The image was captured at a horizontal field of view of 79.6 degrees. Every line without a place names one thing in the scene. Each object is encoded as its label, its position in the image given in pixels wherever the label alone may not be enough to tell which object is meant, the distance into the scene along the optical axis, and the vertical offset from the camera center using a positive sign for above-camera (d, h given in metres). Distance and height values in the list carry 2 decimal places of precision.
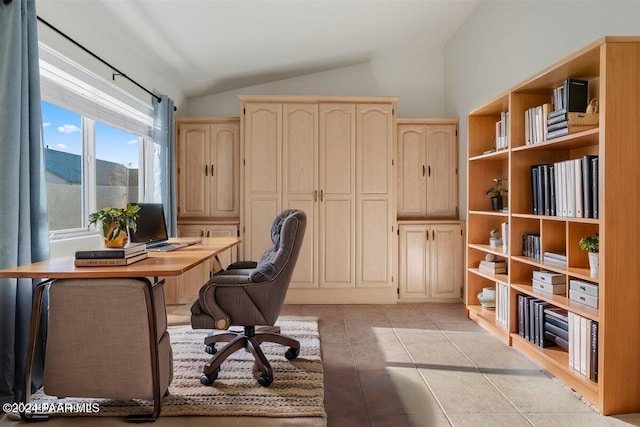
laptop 2.73 -0.15
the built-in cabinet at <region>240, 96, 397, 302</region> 4.11 +0.26
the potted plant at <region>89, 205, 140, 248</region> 2.15 -0.08
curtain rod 2.31 +1.13
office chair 2.22 -0.51
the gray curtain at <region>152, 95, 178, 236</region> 3.85 +0.58
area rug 1.95 -1.00
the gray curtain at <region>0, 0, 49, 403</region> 1.91 +0.17
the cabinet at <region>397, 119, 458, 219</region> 4.34 +0.45
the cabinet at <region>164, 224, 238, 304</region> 4.07 -0.65
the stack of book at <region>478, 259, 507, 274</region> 3.29 -0.51
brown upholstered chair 1.82 -0.62
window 2.59 +0.57
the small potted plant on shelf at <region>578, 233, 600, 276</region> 2.14 -0.24
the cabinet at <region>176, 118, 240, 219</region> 4.34 +0.50
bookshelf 1.95 -0.09
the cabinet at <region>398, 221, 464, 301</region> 4.19 -0.62
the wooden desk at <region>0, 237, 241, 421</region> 1.72 -0.28
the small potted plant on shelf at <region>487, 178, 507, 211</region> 3.33 +0.13
